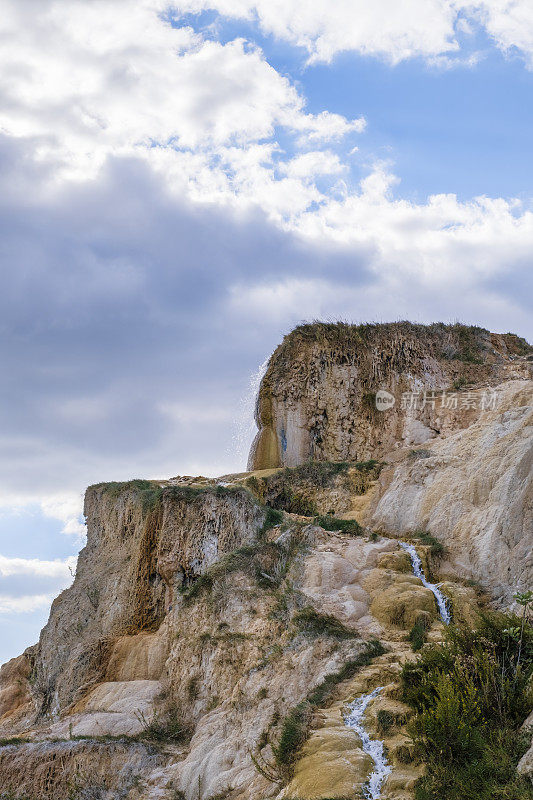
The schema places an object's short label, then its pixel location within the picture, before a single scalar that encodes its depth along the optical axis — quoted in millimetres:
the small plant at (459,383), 39700
